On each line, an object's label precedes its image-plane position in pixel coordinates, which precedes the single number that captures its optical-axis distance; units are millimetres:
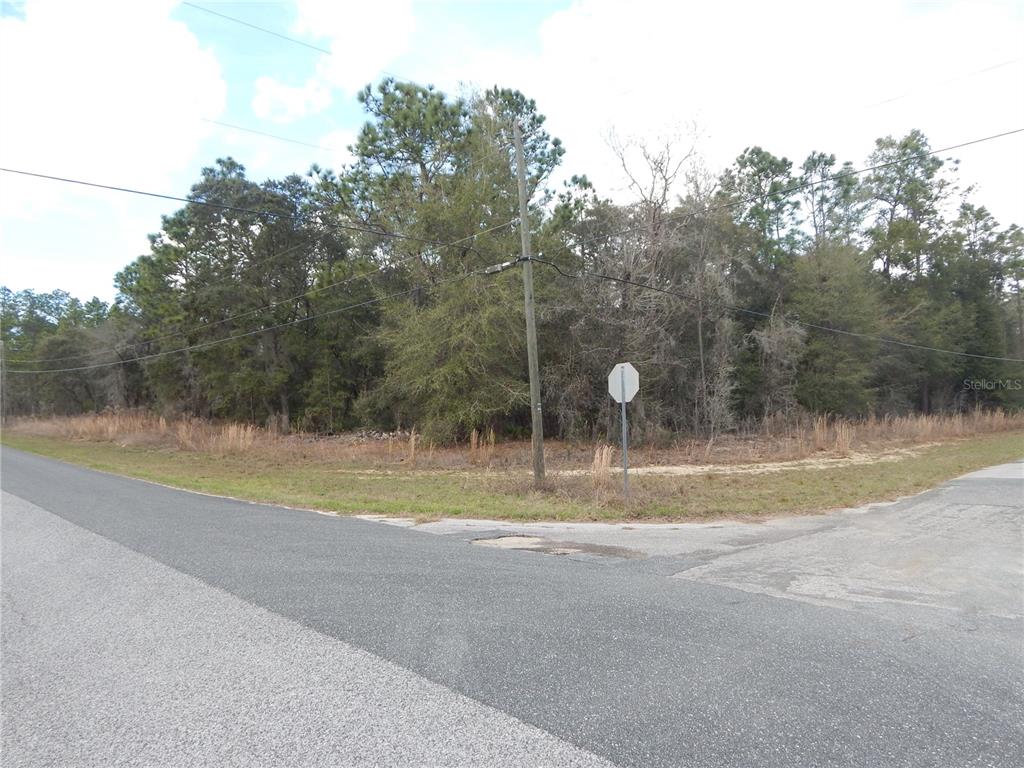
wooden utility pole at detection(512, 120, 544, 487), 13562
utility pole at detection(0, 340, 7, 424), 56450
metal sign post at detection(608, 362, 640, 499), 11203
